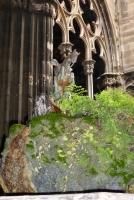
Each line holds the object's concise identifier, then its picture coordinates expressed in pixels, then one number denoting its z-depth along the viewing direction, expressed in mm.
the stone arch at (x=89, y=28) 9539
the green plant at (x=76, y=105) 3411
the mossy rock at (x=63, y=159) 2793
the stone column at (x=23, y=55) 6070
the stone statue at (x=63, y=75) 5727
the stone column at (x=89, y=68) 9750
